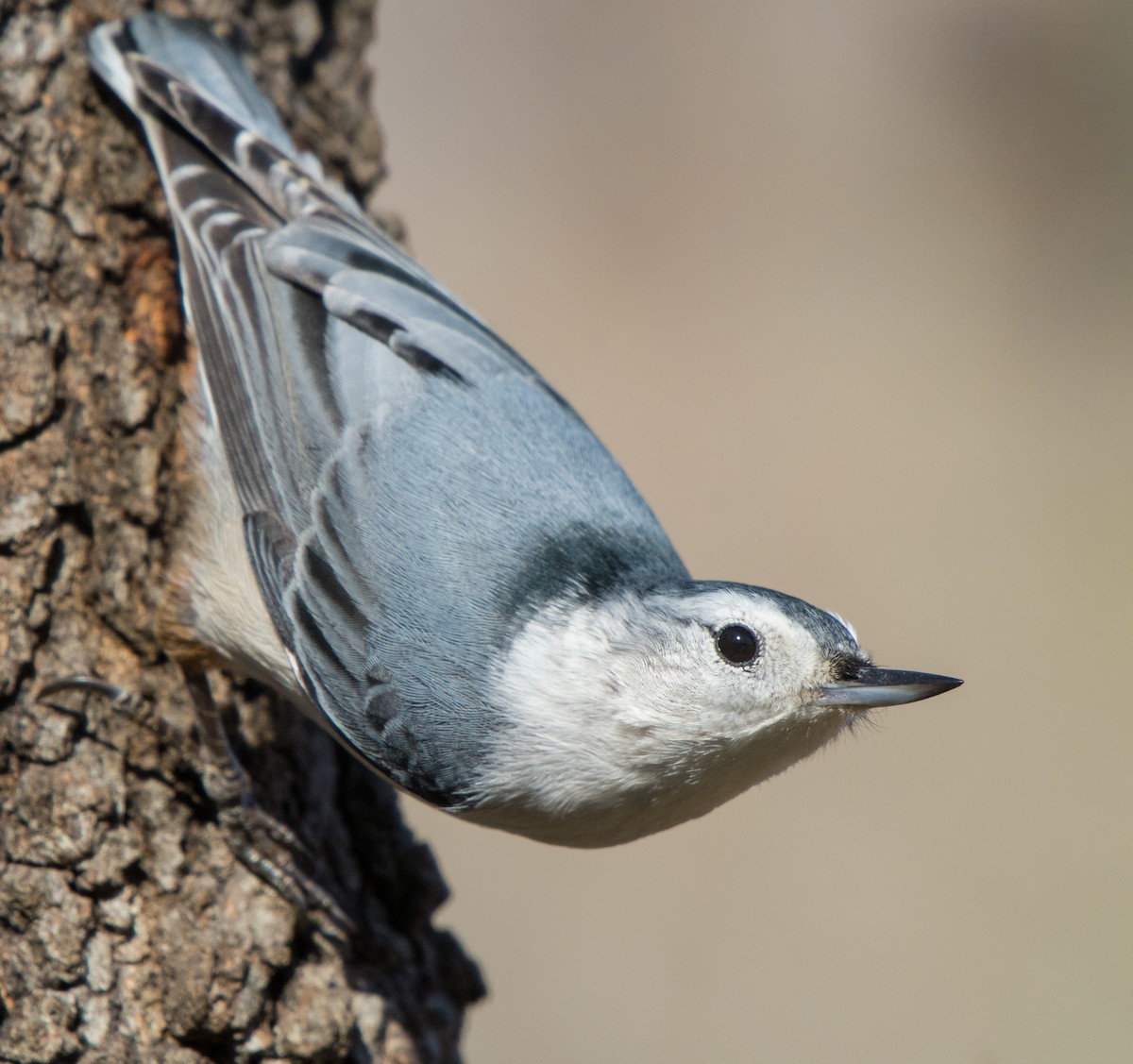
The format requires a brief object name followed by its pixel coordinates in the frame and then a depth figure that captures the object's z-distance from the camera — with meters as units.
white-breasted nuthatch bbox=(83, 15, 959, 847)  2.63
